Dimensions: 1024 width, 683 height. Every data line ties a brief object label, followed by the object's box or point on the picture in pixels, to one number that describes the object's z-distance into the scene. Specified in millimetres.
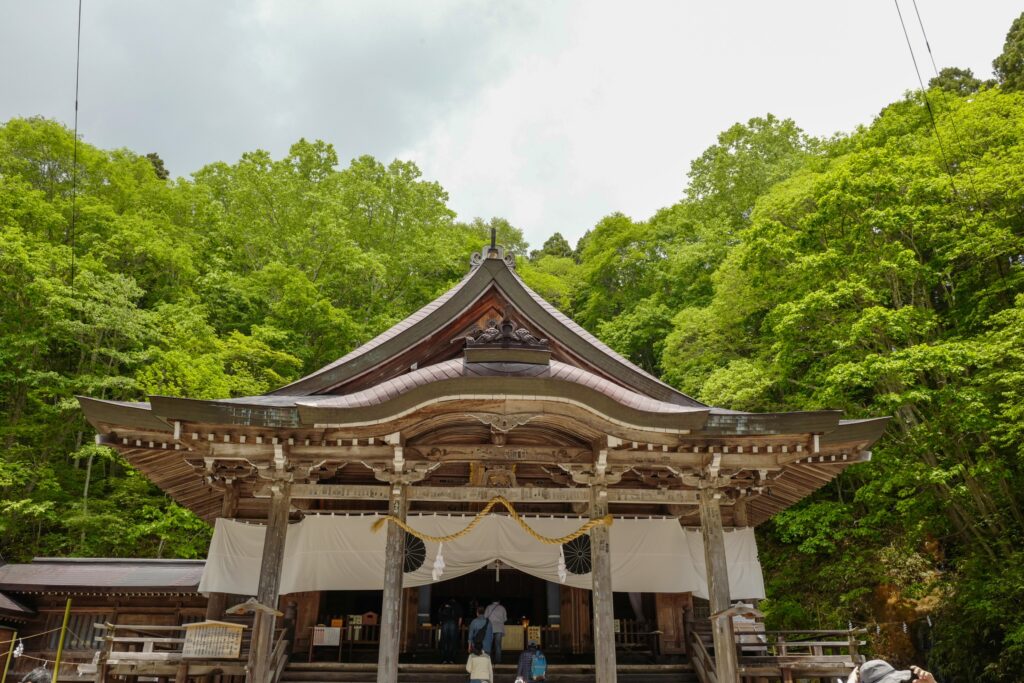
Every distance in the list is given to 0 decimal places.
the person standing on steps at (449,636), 11219
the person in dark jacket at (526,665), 9039
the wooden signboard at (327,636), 10391
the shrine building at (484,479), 7824
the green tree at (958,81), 23000
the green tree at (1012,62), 20406
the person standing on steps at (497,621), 10828
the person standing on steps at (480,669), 8648
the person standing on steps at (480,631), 10430
